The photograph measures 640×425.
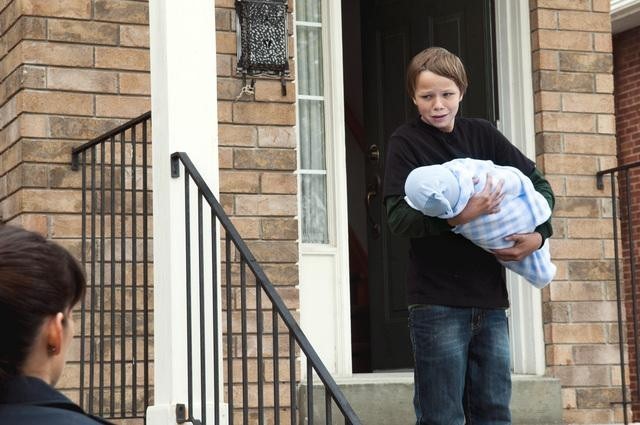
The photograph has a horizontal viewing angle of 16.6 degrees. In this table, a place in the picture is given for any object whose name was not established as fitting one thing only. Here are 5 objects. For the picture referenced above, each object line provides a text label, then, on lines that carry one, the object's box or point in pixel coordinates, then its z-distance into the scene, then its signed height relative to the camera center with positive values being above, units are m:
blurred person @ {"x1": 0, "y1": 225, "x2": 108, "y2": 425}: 3.01 +0.01
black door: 11.11 +1.22
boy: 6.15 +0.13
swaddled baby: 5.95 +0.34
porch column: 7.20 +0.64
